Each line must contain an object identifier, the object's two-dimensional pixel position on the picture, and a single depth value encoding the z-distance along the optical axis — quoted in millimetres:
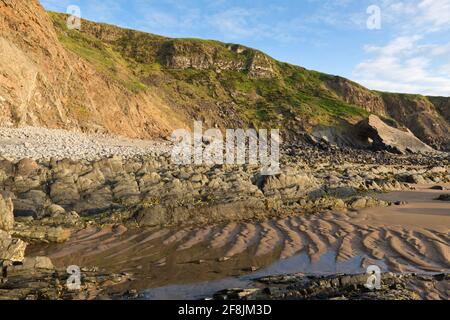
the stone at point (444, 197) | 17191
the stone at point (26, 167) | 14984
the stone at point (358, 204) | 15109
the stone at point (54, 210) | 11987
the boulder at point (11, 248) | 7991
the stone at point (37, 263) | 7295
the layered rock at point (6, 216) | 10086
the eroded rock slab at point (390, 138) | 56969
